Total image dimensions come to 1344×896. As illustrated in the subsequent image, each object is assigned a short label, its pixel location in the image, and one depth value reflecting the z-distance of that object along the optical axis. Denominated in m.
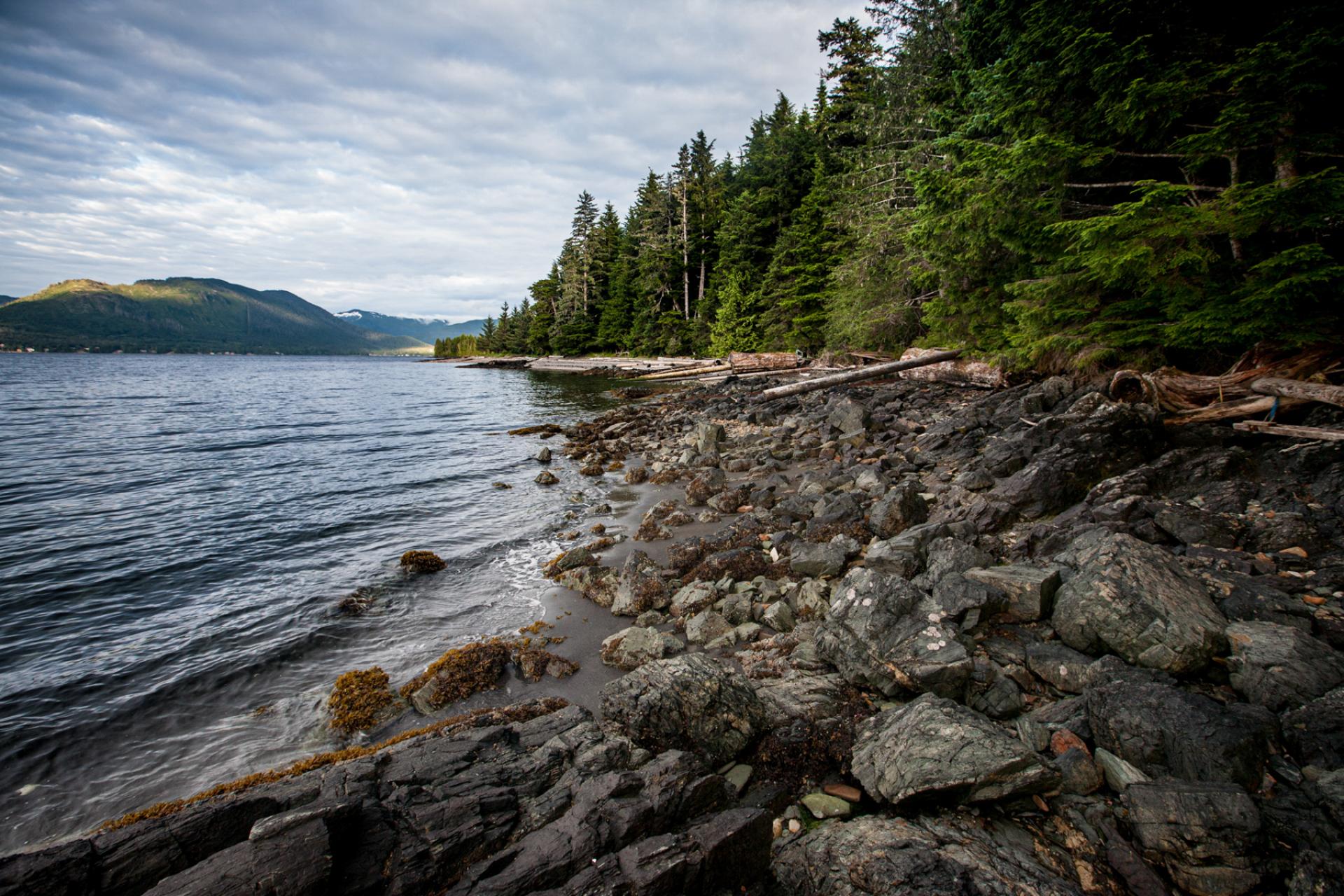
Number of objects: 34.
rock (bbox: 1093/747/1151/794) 3.15
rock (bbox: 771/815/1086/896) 2.54
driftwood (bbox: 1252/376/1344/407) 6.31
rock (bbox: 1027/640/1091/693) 4.09
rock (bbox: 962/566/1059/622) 4.76
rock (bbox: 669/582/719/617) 6.92
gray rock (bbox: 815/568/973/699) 4.22
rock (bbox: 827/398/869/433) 14.41
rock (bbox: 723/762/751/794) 3.70
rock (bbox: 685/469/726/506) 11.51
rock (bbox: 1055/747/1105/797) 3.20
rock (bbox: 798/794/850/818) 3.41
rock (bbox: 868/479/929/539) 7.79
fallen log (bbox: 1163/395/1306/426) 6.97
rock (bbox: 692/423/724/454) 15.91
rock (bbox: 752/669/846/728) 4.30
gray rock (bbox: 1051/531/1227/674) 3.82
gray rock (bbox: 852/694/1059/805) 3.07
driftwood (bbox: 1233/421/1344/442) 5.91
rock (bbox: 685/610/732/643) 6.27
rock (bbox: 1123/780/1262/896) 2.54
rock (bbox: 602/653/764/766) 3.90
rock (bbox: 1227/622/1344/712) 3.34
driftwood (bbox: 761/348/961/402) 18.27
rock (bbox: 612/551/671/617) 7.29
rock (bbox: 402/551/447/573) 9.20
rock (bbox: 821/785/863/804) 3.49
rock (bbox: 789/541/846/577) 7.12
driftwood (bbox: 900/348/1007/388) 16.05
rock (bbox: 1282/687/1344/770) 2.95
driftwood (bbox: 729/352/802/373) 35.06
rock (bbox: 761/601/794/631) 6.20
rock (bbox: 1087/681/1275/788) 2.98
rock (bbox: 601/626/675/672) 6.01
